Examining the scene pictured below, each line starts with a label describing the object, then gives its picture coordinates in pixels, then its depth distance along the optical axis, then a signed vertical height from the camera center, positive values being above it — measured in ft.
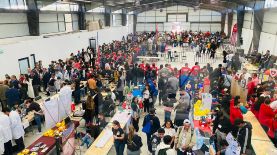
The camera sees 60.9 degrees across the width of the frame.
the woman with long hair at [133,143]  17.13 -8.05
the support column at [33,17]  44.86 +2.74
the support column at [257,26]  57.52 +1.23
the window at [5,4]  38.58 +4.54
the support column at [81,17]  67.10 +4.07
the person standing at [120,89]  31.60 -7.58
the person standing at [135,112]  23.90 -8.42
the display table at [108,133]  18.41 -8.94
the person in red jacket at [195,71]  33.78 -5.59
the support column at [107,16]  87.44 +5.48
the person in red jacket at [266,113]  20.38 -7.07
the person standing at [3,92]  29.14 -7.34
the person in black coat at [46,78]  36.42 -7.08
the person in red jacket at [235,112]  19.70 -6.67
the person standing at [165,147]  14.08 -6.96
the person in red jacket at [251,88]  29.89 -7.11
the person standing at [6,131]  19.67 -8.27
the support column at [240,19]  75.70 +3.90
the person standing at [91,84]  30.73 -6.83
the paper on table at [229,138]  16.01 -7.24
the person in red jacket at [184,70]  33.27 -5.41
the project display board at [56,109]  24.42 -8.27
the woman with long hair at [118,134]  18.01 -7.80
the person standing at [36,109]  25.27 -8.21
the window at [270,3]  49.03 +5.89
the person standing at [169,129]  17.93 -7.49
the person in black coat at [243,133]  16.53 -7.04
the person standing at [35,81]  34.99 -7.26
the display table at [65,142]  17.65 -8.75
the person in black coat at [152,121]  19.60 -7.38
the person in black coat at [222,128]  17.39 -7.47
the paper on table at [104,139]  19.17 -8.93
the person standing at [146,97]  27.81 -7.77
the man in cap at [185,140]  16.87 -7.70
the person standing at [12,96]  28.27 -7.62
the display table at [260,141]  18.10 -8.91
